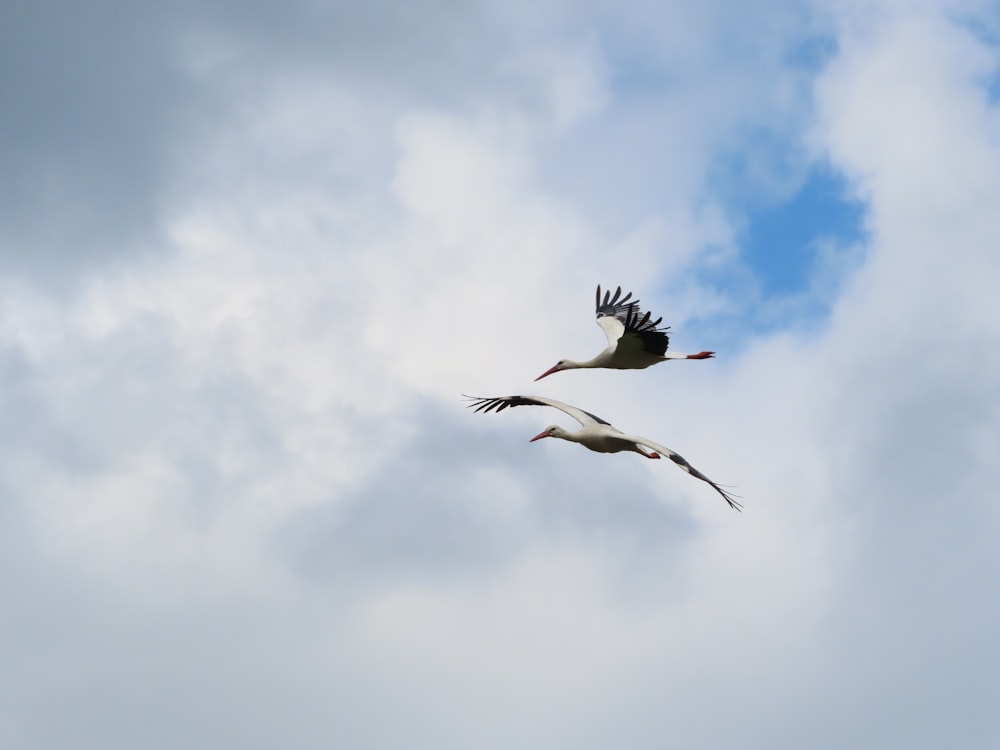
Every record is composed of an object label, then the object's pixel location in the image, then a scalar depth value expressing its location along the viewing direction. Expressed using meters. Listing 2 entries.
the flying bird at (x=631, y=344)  27.94
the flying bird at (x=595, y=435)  25.41
